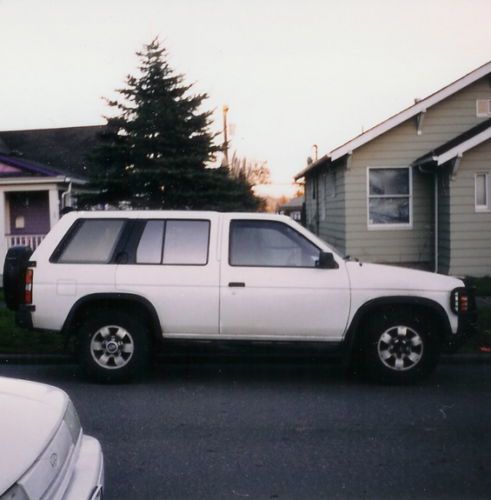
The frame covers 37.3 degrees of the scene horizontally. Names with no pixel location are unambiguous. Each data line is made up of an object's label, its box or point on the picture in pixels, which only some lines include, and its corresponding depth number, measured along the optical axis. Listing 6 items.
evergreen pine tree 20.25
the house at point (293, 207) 64.51
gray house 17.80
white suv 7.46
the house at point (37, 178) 20.77
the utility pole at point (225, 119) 40.78
